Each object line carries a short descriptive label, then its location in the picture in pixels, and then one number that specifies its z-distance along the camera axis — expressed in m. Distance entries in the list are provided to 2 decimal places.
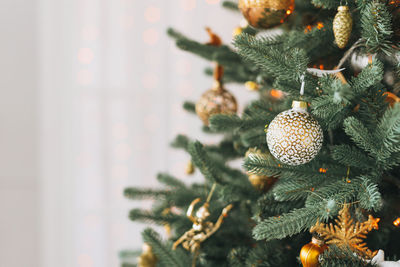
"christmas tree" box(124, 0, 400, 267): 1.14
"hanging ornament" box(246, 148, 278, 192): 1.34
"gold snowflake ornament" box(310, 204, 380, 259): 1.16
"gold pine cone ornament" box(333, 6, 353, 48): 1.19
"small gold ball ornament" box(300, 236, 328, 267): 1.17
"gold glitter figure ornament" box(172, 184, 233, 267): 1.32
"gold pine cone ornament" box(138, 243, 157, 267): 1.48
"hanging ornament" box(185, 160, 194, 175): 1.59
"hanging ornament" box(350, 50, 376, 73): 1.22
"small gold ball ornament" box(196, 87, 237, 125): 1.46
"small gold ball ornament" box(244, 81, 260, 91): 1.39
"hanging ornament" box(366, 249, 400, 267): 1.14
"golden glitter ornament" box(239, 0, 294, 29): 1.27
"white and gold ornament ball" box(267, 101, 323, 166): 1.14
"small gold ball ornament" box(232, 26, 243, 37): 1.42
